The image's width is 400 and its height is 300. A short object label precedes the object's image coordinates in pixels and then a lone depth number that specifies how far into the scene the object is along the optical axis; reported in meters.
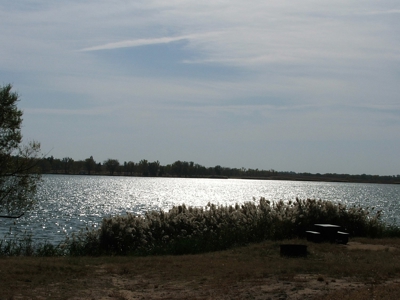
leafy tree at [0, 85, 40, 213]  21.39
